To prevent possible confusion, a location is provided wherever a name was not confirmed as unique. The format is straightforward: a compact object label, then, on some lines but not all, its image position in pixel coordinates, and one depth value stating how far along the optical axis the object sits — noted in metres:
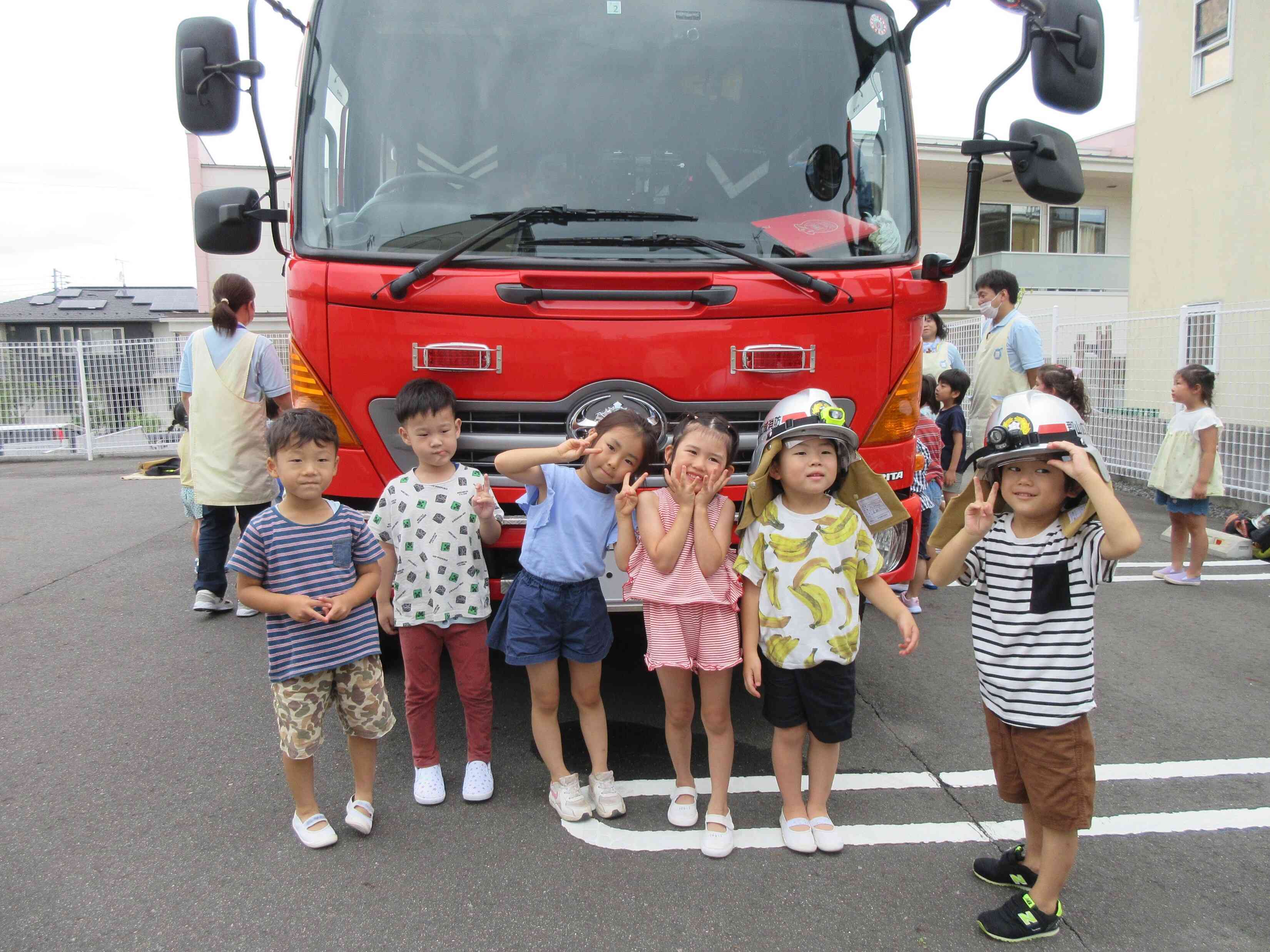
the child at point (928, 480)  4.88
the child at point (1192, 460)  5.28
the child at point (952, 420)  5.93
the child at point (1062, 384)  4.47
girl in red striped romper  2.56
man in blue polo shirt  5.39
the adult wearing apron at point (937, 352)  6.60
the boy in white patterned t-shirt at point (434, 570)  2.78
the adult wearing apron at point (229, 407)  4.63
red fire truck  2.96
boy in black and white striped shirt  2.17
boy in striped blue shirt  2.55
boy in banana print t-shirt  2.55
